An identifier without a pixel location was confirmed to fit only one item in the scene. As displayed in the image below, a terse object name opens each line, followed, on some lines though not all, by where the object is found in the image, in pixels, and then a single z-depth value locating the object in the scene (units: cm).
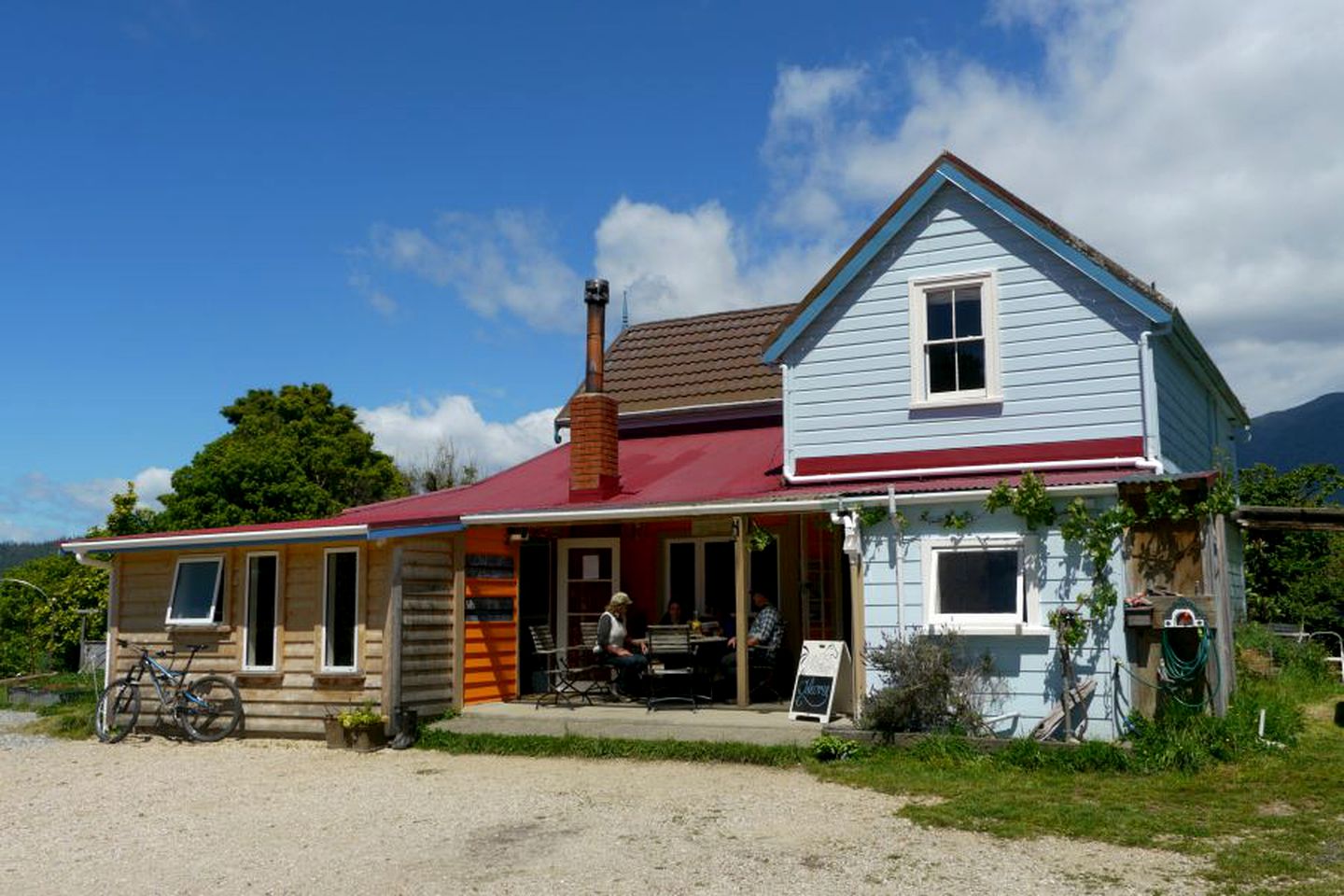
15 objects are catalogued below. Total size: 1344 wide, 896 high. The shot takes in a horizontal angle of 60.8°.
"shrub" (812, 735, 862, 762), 1116
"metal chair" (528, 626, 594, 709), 1440
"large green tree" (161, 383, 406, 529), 2917
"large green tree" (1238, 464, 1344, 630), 2038
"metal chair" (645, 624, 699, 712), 1356
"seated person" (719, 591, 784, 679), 1388
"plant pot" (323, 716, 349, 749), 1338
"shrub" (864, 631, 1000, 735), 1123
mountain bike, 1467
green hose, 1060
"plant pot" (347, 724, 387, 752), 1316
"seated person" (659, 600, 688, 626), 1500
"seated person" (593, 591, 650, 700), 1420
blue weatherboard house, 1128
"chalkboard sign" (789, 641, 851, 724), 1221
